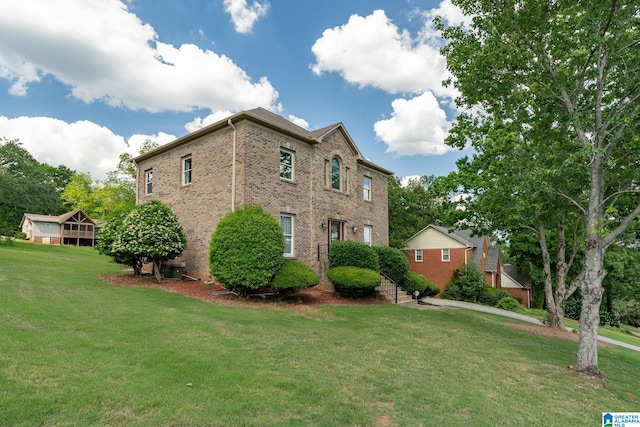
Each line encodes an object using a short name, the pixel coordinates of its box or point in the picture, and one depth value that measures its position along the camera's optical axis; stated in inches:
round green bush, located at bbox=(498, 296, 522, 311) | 874.5
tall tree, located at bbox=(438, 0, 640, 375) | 268.7
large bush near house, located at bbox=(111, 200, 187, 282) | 477.4
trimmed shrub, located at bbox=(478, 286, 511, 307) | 937.5
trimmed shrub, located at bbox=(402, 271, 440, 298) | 669.3
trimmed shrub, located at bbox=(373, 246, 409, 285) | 651.5
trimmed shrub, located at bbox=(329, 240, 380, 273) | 577.0
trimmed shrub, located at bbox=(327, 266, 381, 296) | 525.3
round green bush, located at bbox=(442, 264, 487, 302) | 949.2
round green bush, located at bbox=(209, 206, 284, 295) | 422.9
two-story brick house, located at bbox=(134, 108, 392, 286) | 516.1
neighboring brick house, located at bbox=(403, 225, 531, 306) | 1005.8
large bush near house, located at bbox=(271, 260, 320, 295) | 442.9
